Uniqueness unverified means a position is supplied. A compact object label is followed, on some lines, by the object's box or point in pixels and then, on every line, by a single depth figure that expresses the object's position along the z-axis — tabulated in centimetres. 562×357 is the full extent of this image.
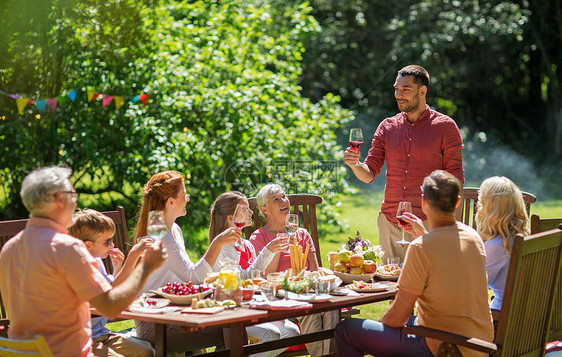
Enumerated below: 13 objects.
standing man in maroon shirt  489
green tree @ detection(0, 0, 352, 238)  808
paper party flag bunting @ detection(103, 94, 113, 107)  771
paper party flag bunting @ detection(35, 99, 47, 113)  783
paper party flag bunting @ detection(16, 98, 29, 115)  763
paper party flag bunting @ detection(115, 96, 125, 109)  768
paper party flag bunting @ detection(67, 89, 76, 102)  783
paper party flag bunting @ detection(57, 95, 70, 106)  789
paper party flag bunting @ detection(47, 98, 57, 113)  786
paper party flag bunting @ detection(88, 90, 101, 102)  784
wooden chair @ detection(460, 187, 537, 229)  523
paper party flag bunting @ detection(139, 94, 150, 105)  774
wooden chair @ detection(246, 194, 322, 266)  503
